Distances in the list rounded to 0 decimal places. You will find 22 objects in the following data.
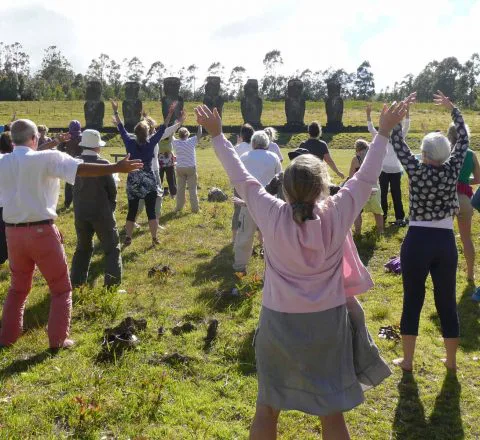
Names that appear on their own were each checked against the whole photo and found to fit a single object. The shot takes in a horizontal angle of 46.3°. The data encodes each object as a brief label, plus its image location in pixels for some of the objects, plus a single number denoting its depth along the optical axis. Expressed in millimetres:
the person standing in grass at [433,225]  4520
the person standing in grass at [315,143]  8906
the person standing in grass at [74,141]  10227
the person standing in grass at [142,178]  8234
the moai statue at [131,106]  32500
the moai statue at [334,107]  33897
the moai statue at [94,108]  32906
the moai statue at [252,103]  33531
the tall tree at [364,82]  94650
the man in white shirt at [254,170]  7219
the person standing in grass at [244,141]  8570
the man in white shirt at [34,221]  4688
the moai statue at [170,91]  32500
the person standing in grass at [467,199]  6586
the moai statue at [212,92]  34656
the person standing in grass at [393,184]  9969
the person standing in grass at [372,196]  9086
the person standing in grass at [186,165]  11055
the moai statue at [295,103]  34188
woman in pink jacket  2986
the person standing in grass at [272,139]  8281
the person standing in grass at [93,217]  6676
